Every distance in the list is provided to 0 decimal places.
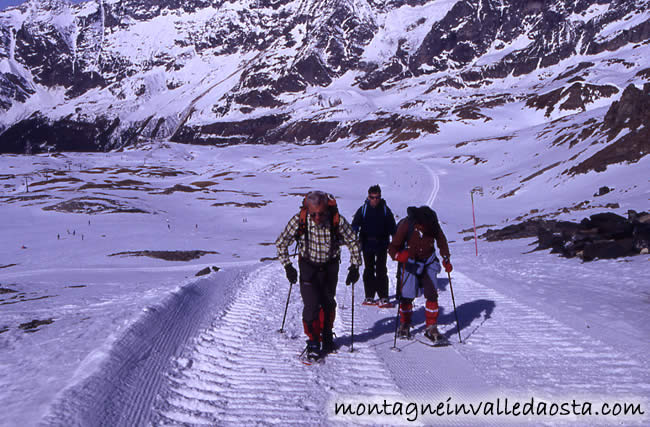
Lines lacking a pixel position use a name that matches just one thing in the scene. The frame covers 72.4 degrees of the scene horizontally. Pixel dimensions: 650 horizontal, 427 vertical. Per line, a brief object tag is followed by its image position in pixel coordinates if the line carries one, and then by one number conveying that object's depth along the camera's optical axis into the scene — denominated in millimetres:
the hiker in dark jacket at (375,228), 7727
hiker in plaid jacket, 5141
